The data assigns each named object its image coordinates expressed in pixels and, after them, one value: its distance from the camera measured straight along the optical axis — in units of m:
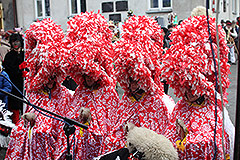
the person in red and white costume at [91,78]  3.62
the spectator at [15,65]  5.53
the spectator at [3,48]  7.13
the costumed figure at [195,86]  2.97
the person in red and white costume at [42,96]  3.71
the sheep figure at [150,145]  2.37
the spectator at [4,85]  4.99
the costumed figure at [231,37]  12.22
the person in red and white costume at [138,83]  3.35
